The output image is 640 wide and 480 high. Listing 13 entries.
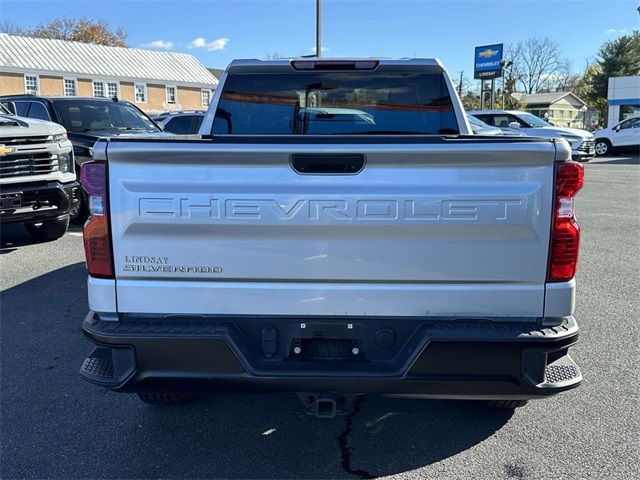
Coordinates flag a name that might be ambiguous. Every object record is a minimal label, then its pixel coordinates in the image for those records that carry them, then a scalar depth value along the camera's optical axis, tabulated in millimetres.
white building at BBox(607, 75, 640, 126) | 42531
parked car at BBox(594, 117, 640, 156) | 26281
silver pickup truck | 2523
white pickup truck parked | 7270
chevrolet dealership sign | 39375
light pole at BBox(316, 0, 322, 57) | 21625
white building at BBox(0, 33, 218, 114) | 43406
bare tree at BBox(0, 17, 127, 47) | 63531
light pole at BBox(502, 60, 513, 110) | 73394
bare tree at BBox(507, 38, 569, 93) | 95681
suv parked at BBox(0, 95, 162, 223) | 9258
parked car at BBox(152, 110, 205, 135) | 13836
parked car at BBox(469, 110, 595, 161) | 19744
